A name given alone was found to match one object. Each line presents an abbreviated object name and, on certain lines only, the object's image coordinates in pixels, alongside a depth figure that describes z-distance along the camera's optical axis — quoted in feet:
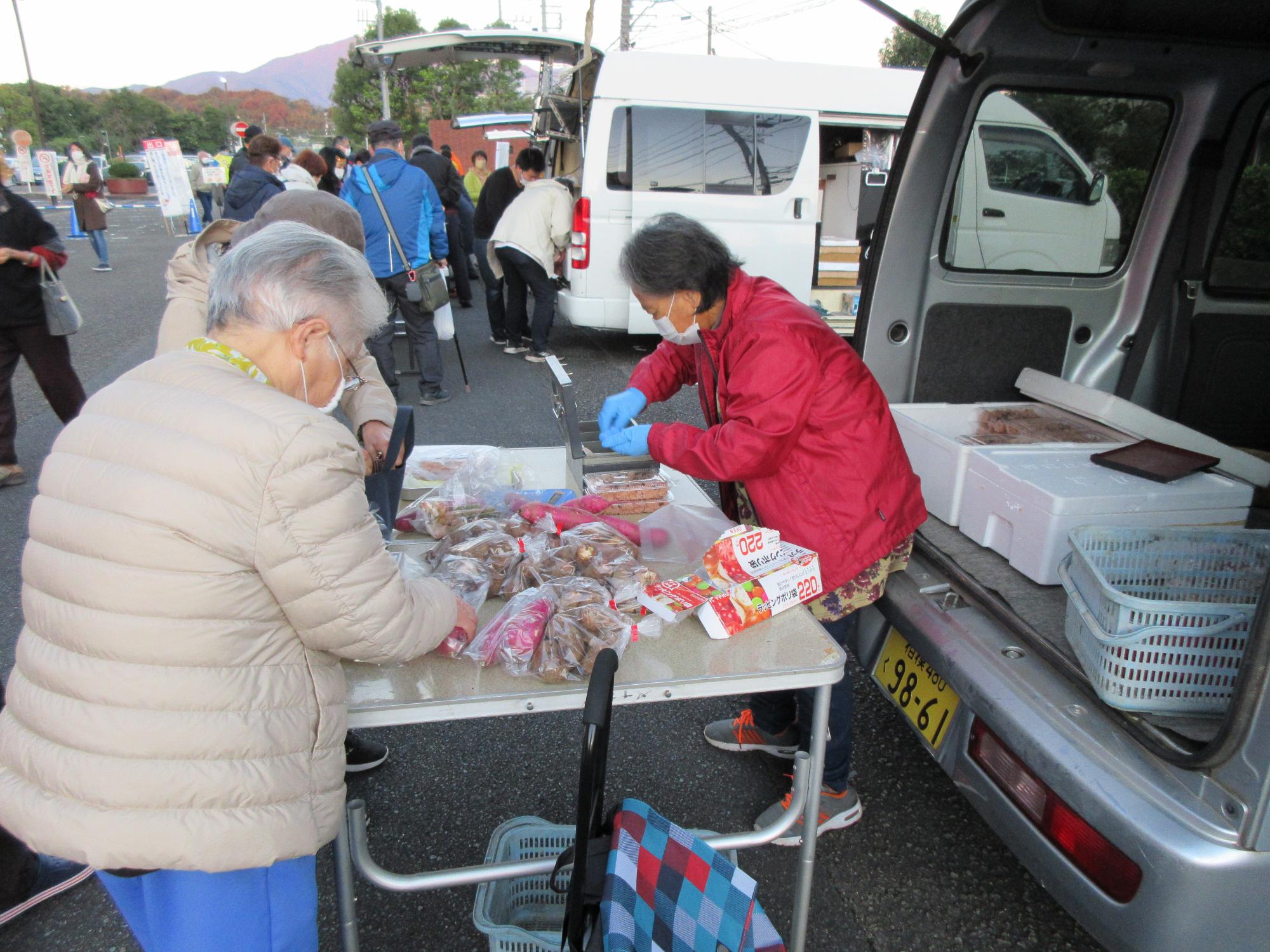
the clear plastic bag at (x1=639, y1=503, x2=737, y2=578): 6.70
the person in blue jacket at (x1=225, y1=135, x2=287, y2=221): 19.03
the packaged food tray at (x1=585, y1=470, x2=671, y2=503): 7.46
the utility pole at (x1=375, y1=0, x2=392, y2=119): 97.45
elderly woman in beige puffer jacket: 3.78
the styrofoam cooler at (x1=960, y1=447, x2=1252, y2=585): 6.73
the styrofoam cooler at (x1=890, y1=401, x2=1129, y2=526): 7.92
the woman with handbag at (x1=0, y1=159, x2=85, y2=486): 13.96
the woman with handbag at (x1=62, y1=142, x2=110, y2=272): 41.19
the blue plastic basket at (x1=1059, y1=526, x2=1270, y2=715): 4.84
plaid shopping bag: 4.16
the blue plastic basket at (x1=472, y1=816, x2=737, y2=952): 5.33
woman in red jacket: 6.33
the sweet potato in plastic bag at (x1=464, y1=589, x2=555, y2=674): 5.01
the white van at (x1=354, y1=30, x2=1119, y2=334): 21.15
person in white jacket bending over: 22.35
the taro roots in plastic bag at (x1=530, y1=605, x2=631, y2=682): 5.00
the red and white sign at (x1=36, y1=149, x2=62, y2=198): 73.31
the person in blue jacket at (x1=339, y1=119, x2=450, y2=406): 18.15
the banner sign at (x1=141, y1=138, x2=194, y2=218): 52.44
